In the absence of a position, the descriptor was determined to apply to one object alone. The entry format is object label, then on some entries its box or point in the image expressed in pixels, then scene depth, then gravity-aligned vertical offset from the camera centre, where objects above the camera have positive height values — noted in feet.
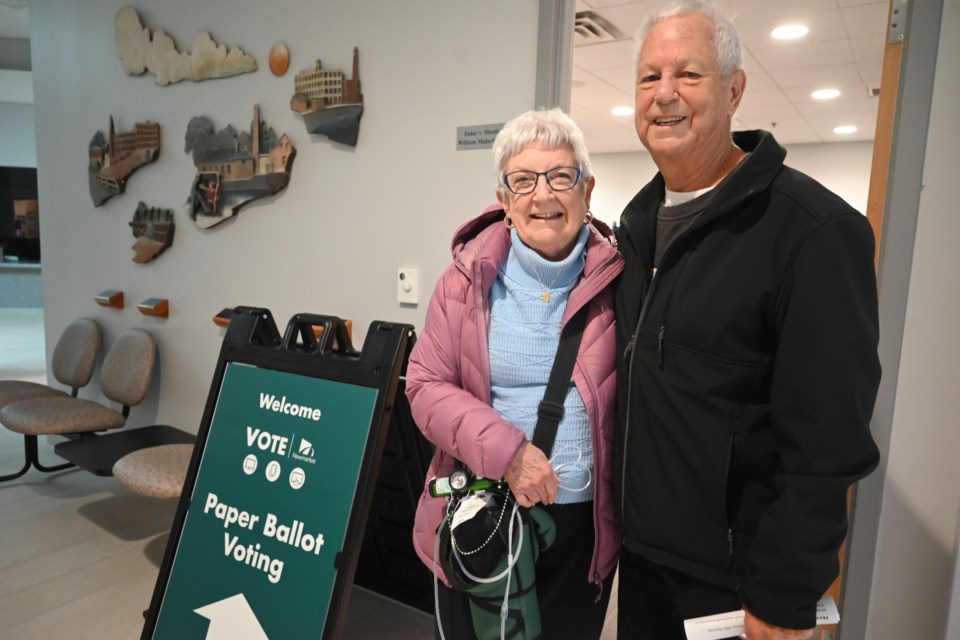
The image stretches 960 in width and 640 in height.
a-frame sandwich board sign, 5.74 -2.53
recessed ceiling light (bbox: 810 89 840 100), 18.58 +5.25
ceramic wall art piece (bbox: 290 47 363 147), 7.70 +1.82
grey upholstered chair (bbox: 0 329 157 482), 9.77 -2.93
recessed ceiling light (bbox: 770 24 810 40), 13.09 +5.04
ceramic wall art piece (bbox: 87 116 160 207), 10.18 +1.37
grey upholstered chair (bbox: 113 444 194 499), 7.50 -2.99
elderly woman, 3.95 -0.73
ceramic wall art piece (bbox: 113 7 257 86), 8.99 +2.84
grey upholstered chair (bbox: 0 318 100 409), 11.27 -2.40
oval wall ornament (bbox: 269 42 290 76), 8.31 +2.49
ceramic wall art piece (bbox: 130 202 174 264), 10.14 +0.08
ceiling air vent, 12.85 +5.02
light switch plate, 7.52 -0.47
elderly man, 2.87 -0.50
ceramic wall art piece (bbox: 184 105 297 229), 8.57 +1.08
